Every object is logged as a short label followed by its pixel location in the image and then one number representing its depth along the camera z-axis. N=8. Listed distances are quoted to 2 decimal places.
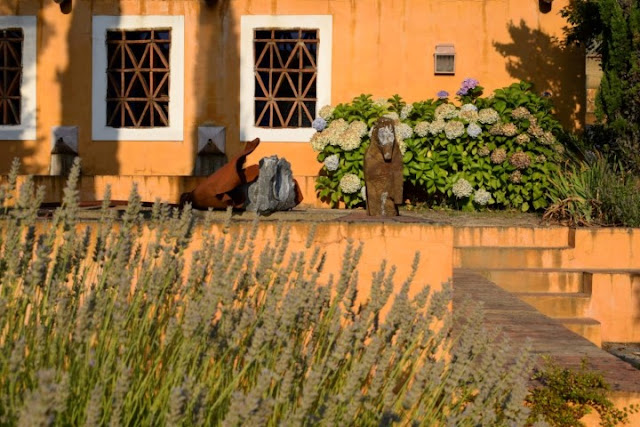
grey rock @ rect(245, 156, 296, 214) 10.89
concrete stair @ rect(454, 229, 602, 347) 13.88
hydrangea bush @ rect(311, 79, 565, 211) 20.47
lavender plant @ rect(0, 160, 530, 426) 3.53
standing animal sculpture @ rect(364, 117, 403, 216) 14.06
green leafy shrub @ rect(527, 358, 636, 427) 6.61
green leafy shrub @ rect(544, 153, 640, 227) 16.41
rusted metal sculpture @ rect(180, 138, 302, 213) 10.34
